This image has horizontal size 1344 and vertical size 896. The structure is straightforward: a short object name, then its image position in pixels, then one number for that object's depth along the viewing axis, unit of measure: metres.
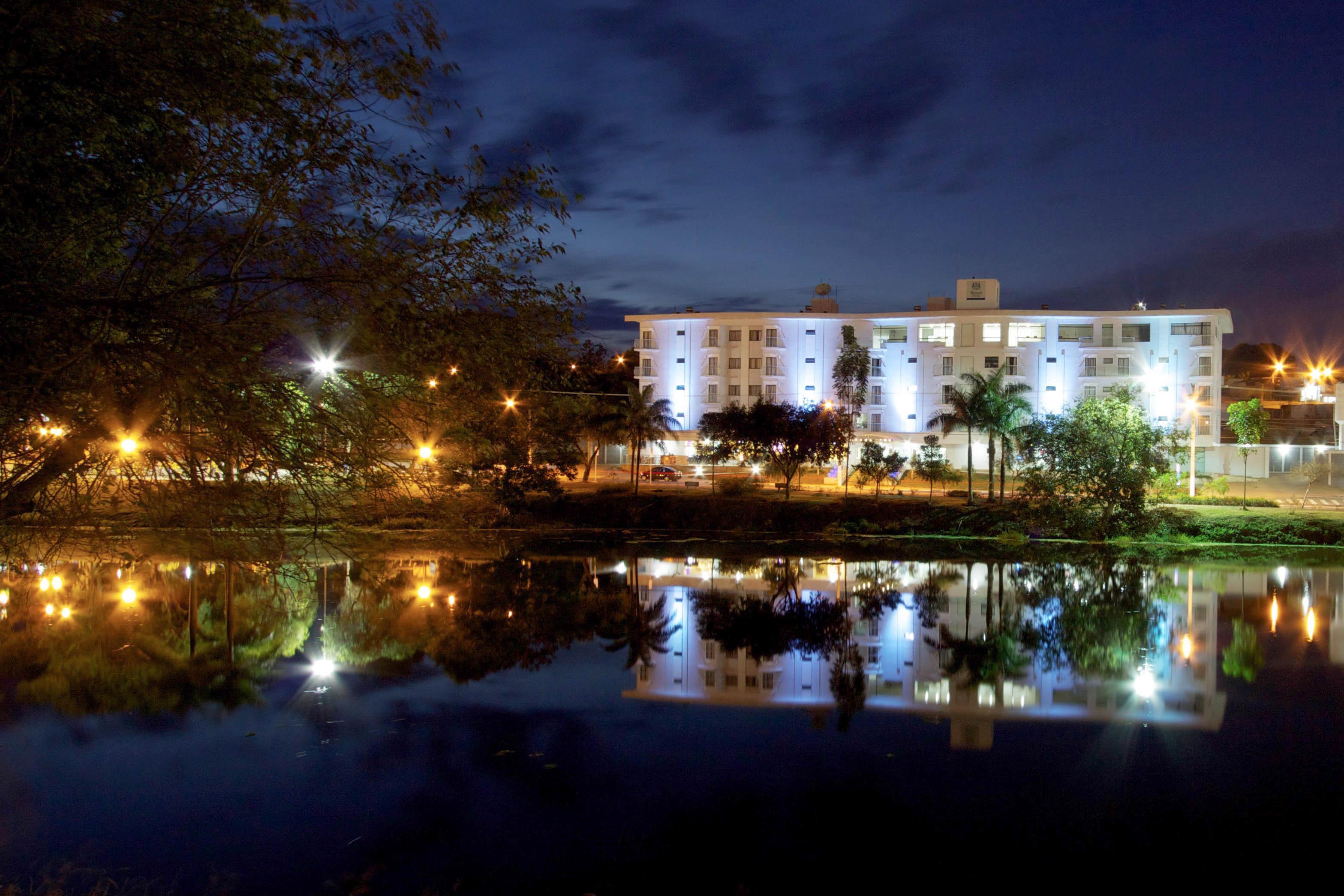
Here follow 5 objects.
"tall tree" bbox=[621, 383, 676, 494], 52.16
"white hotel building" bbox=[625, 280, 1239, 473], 63.81
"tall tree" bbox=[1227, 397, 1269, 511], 61.59
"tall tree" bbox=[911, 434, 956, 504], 45.91
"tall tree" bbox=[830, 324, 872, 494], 56.53
